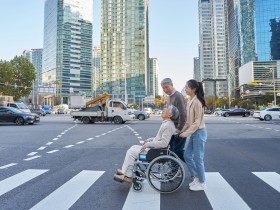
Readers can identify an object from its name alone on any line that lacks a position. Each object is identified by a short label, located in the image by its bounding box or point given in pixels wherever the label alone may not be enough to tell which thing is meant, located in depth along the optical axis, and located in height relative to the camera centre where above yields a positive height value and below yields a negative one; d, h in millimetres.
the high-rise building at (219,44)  193375 +46064
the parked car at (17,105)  32875 +873
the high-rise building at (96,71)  153525 +25140
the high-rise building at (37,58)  195250 +37409
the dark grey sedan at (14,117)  23500 -356
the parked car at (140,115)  34938 -367
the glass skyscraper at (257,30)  107250 +32962
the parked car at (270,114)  31062 -284
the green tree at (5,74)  63031 +8511
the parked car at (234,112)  49638 -86
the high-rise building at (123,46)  140250 +32796
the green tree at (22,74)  66438 +8933
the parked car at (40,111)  50369 +265
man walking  5082 +33
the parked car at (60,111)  72481 +349
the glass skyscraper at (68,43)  131750 +33051
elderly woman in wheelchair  4746 -898
